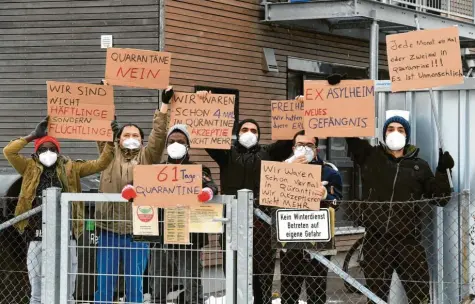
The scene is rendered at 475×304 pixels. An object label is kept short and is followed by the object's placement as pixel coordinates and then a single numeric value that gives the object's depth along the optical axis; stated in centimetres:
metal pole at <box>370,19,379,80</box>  1319
